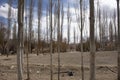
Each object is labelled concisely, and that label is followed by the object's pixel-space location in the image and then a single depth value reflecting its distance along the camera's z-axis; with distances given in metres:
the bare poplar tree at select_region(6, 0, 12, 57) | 8.98
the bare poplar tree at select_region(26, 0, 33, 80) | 5.64
